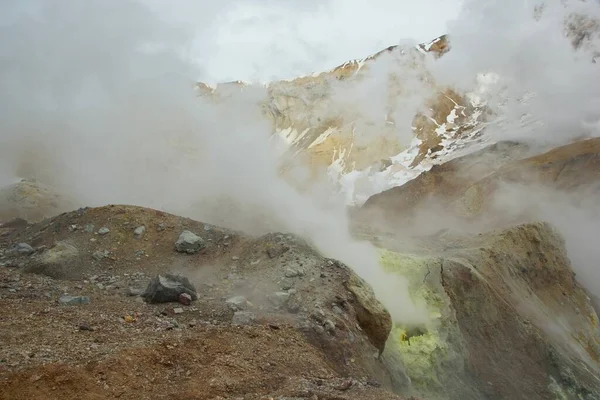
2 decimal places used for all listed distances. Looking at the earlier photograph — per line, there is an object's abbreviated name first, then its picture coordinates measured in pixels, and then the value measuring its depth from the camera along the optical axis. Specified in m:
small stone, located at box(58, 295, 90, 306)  7.80
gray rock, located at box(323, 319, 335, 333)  8.47
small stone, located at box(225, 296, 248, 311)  8.44
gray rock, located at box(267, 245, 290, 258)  10.87
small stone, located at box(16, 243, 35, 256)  10.84
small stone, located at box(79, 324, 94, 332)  6.61
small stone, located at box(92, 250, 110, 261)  10.62
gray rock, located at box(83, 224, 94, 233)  11.61
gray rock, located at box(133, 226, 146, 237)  11.74
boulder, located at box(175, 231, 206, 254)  11.44
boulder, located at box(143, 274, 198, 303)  8.30
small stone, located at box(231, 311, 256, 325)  7.89
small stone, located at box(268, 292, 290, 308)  8.95
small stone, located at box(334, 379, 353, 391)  6.66
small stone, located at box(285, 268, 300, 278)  9.91
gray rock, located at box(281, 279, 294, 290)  9.49
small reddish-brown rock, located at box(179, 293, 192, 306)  8.32
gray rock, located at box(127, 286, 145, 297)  8.68
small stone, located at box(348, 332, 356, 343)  8.77
